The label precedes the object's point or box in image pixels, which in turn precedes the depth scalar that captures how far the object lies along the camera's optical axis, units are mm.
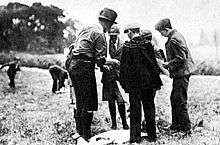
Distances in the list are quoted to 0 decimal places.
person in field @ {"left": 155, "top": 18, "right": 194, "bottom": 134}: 7270
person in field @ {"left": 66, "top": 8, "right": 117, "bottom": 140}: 6934
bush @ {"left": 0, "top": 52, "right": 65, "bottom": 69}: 31494
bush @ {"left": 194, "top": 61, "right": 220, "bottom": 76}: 19316
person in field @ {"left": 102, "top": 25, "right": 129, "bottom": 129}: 8023
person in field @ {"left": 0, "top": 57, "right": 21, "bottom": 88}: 17688
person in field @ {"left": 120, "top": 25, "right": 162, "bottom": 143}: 6570
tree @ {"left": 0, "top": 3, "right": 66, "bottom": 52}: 35562
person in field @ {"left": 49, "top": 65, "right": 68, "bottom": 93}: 15984
